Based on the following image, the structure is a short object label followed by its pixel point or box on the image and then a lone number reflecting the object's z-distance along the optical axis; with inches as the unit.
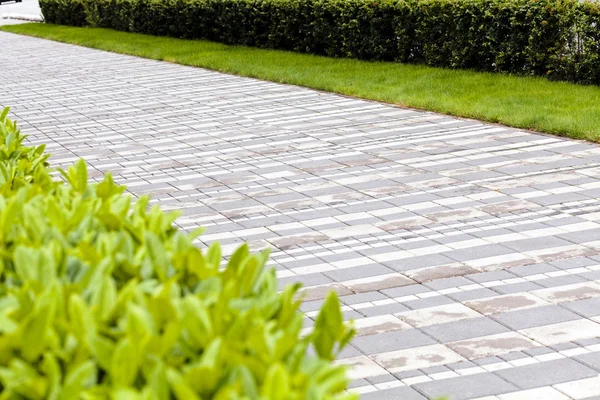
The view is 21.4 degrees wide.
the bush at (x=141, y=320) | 134.7
